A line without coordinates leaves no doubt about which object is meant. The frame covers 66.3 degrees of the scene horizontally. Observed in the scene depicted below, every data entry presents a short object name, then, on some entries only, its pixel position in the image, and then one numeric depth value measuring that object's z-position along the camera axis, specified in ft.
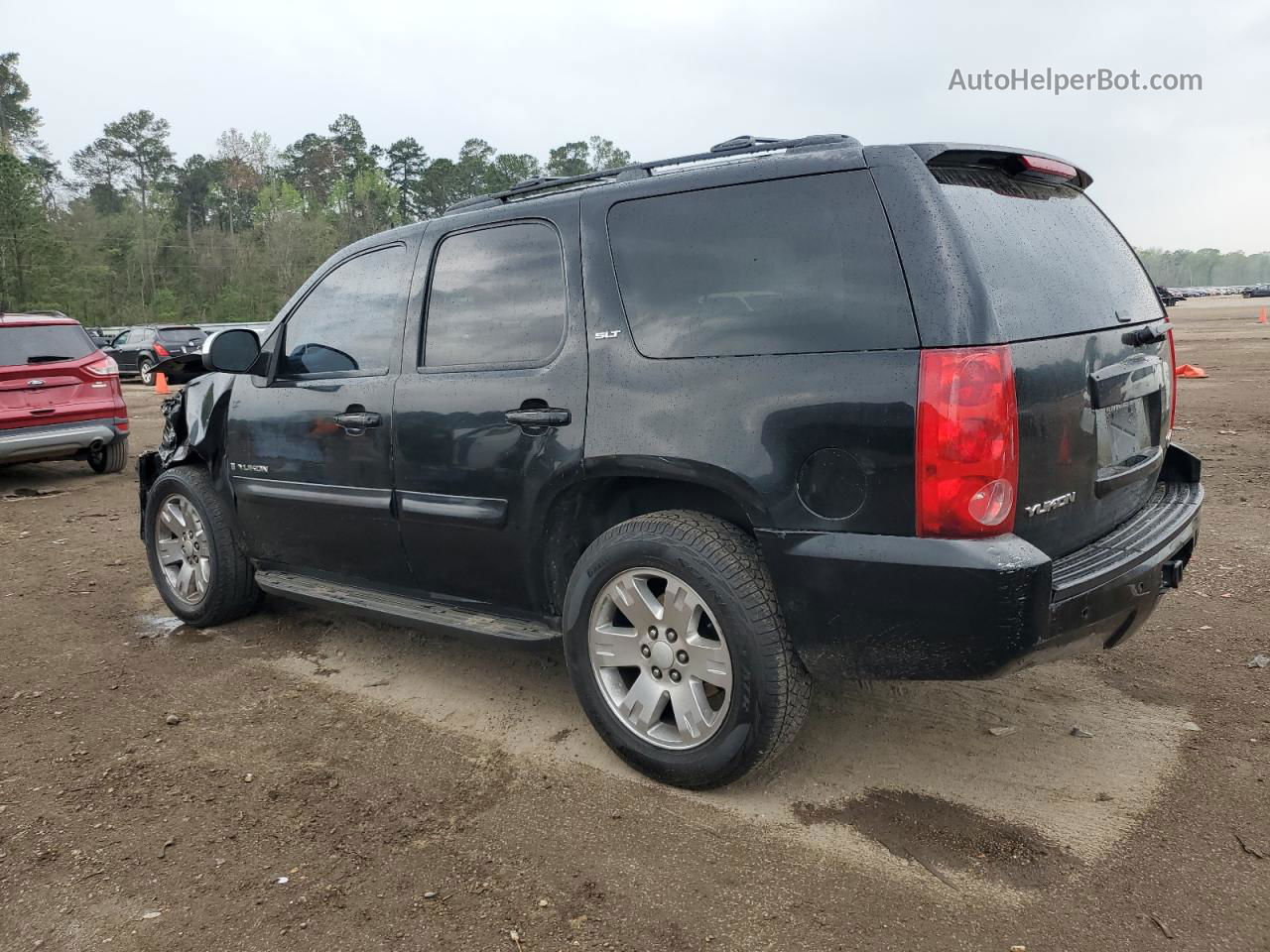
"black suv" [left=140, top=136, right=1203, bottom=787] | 8.29
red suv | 28.66
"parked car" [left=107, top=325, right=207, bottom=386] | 84.12
